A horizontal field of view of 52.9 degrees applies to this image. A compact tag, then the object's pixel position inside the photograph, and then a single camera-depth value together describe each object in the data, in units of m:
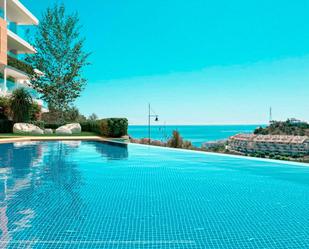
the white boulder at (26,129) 19.66
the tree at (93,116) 38.38
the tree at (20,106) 20.30
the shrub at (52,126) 23.43
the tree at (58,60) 24.69
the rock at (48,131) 21.25
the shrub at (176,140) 18.44
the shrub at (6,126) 20.03
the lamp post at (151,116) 26.38
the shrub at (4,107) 20.81
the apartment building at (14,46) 22.67
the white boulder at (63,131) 21.12
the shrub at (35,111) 22.54
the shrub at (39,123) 21.67
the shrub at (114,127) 19.16
